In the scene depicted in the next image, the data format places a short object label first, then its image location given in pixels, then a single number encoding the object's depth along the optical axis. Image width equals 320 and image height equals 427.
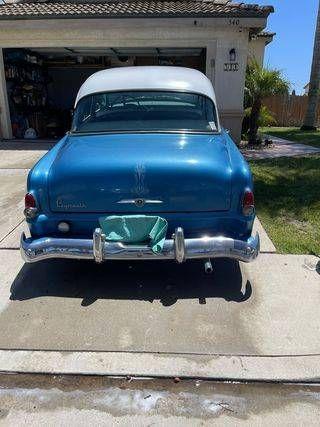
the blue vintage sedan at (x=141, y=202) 3.48
